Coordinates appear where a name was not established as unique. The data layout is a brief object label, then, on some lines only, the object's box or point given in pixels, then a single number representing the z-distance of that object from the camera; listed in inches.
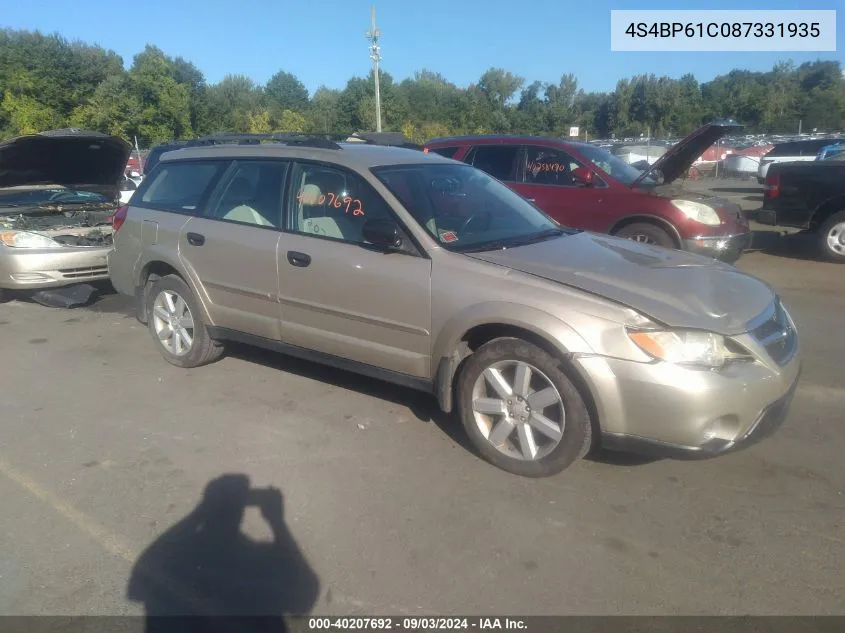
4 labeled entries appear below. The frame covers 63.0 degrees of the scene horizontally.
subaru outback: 129.6
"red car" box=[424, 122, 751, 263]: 314.0
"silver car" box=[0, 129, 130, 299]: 292.0
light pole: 1103.6
